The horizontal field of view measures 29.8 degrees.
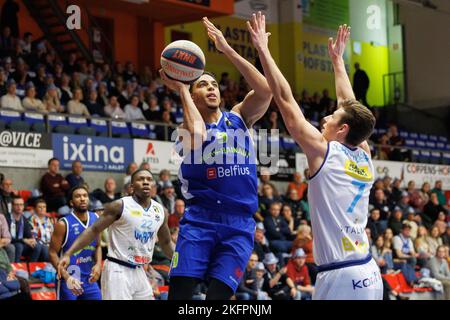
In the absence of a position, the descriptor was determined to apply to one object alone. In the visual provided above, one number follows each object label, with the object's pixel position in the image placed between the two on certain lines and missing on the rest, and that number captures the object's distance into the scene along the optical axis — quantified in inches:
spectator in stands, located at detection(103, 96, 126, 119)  720.3
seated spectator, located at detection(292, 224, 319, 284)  645.0
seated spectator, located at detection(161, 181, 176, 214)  628.1
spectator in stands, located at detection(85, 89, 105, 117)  706.2
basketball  253.4
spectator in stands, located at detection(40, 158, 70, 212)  596.7
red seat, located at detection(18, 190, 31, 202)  606.9
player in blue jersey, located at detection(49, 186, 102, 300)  382.3
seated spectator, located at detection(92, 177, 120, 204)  607.5
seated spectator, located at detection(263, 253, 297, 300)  593.0
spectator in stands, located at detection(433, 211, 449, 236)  815.7
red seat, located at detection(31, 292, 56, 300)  499.8
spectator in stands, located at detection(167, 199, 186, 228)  596.1
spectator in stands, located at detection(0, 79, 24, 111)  638.5
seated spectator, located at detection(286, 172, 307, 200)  761.4
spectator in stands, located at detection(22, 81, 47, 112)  653.3
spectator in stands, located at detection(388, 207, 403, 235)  784.3
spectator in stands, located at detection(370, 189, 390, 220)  803.4
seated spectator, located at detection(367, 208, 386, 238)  751.1
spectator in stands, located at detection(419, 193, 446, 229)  855.7
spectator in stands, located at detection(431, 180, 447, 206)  932.0
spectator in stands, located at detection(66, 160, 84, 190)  612.1
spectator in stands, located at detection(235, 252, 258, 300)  566.2
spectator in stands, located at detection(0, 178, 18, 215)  532.0
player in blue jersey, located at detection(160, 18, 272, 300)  249.1
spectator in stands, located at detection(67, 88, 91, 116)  682.8
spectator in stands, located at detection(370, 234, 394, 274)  718.5
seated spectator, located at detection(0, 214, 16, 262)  486.8
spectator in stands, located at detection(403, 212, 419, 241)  788.6
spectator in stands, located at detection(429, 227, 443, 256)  795.4
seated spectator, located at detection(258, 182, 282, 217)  685.9
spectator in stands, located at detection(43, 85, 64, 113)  668.1
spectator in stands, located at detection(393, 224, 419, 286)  740.0
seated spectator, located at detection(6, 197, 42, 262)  521.7
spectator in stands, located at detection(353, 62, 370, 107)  1112.0
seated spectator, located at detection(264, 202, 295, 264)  656.4
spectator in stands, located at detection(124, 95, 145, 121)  740.0
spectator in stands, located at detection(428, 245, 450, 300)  760.3
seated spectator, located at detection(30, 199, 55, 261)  537.6
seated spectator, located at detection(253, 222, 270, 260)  616.1
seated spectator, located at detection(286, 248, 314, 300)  614.2
